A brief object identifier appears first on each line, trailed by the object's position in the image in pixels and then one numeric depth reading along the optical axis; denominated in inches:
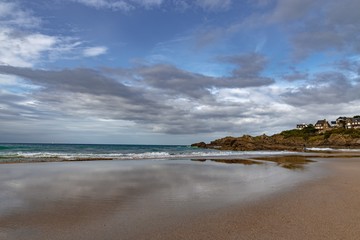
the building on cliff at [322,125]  5320.9
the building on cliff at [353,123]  4902.8
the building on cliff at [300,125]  6387.8
